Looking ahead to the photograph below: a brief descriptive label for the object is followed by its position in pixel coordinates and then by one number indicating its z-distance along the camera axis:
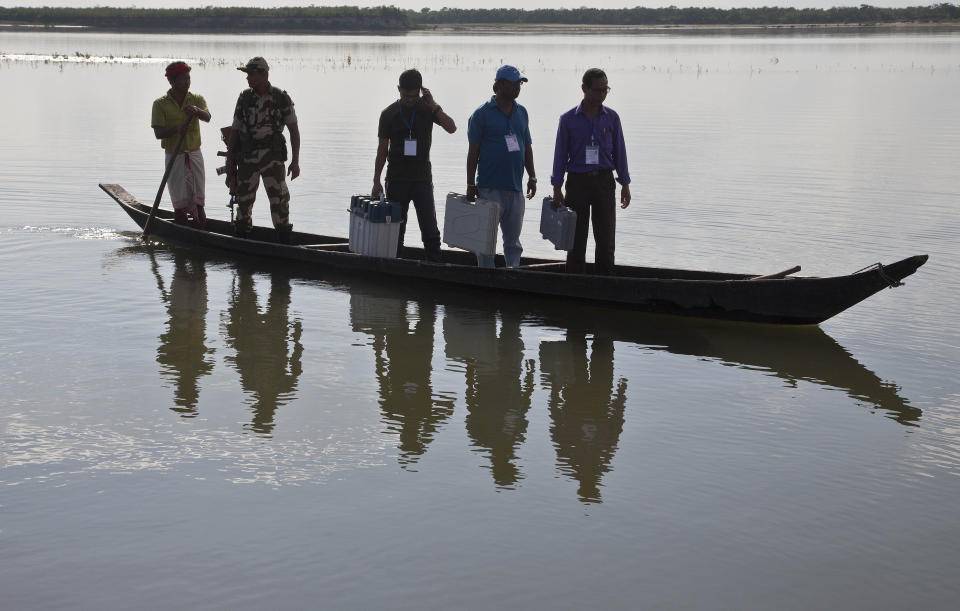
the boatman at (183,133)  10.49
